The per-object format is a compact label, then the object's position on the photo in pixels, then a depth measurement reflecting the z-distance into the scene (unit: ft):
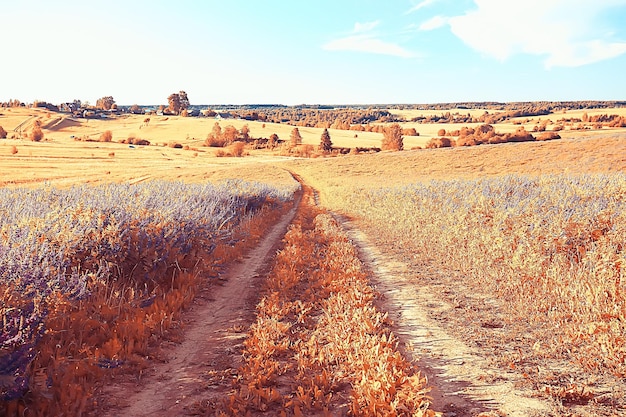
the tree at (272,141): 302.84
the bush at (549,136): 219.20
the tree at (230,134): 315.37
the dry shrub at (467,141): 222.69
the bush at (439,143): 243.50
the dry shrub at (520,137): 215.51
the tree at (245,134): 330.46
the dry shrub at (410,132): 368.89
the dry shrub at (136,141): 293.61
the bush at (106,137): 308.03
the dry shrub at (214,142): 304.91
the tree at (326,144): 270.67
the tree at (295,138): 296.73
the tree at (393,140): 259.51
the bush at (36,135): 284.20
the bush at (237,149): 262.55
